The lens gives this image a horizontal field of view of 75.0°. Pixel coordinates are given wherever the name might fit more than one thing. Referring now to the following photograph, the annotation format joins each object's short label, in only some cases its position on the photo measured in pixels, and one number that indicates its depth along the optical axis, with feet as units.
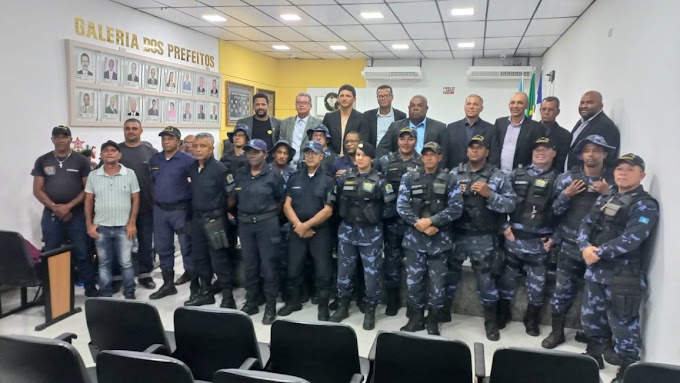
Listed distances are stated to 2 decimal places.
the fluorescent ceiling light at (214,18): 20.92
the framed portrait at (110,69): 17.97
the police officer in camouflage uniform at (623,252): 9.16
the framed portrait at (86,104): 16.84
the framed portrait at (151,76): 20.51
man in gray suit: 15.24
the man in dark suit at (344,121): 14.02
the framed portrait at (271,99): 33.27
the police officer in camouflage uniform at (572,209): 10.55
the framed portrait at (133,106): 19.40
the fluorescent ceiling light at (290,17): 20.09
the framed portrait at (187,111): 23.54
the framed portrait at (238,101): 27.99
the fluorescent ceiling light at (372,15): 19.50
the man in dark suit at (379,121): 14.61
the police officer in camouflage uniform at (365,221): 11.53
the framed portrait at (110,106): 18.07
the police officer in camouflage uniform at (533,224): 11.09
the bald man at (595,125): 11.96
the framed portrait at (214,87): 25.90
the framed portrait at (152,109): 20.72
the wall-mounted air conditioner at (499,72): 28.76
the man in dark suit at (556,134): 12.37
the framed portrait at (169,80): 21.80
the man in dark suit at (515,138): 12.48
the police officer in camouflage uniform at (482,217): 10.98
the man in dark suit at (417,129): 13.01
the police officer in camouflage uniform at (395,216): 11.84
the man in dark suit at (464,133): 12.80
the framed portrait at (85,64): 16.65
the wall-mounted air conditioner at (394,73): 30.83
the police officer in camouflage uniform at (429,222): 10.84
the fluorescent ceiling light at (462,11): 18.30
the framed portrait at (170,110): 22.10
